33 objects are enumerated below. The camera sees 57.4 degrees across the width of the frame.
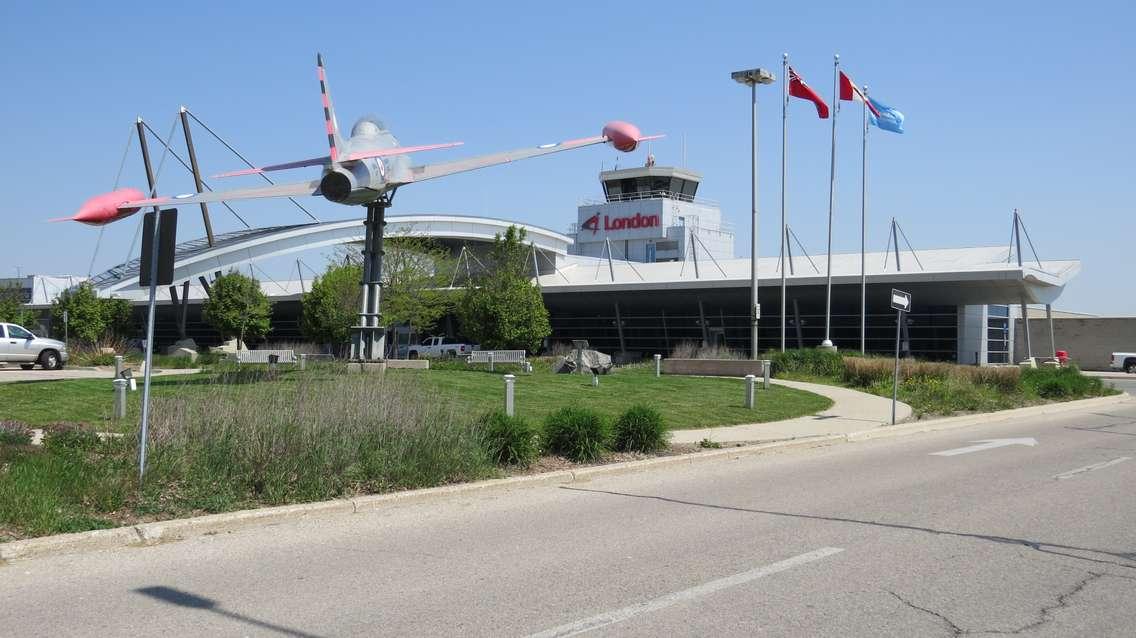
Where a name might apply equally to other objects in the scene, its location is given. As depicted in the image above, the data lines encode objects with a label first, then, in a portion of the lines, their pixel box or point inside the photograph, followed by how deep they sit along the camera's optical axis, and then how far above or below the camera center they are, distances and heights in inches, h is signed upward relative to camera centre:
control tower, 3053.6 +416.1
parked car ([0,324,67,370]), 1273.4 -11.1
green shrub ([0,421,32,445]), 423.8 -39.9
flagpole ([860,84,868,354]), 1619.3 +221.3
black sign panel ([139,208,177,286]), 382.0 +36.4
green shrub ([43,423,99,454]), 411.1 -40.1
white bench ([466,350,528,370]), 1298.0 -5.6
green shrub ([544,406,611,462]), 526.9 -41.5
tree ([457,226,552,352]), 1606.8 +71.9
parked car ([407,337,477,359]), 1980.8 +4.9
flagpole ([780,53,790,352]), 1375.5 +337.7
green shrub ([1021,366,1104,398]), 1127.0 -19.8
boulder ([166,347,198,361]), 1502.0 -14.7
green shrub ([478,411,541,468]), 490.6 -41.8
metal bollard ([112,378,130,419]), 564.4 -30.7
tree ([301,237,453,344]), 1819.6 +109.4
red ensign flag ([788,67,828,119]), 1374.3 +361.0
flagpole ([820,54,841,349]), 1588.3 +275.4
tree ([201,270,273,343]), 2155.5 +82.2
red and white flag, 1459.2 +383.0
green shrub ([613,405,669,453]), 565.3 -41.3
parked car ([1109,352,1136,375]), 2113.7 +12.9
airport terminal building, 1871.3 +131.0
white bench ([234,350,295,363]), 1414.9 -12.9
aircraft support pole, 956.6 +51.2
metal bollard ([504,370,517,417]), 623.5 -25.1
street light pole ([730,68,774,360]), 1240.2 +247.1
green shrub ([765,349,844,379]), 1241.4 -3.9
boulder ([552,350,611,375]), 1293.1 -11.7
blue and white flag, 1539.1 +363.7
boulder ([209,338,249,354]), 2005.0 -2.5
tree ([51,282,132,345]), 2128.4 +61.6
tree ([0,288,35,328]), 2094.0 +58.5
